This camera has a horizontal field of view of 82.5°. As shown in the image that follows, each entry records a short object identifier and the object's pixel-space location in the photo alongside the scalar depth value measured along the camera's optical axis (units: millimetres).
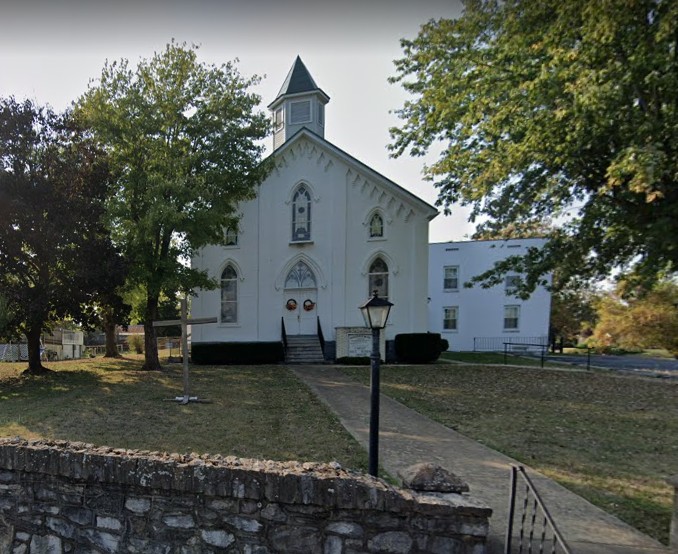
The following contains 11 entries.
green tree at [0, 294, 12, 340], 10867
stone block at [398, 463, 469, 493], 2844
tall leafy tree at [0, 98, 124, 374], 11492
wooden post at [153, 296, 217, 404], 9245
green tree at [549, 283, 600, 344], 28328
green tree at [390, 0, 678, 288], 6840
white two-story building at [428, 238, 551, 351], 24453
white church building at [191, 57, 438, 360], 18141
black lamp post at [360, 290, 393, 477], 4121
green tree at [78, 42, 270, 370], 12438
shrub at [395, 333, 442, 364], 17328
